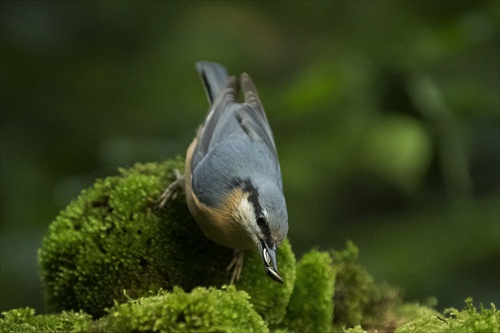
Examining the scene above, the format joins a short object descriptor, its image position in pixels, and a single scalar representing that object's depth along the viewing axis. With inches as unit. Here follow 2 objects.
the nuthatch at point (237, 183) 252.1
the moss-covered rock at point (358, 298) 290.2
